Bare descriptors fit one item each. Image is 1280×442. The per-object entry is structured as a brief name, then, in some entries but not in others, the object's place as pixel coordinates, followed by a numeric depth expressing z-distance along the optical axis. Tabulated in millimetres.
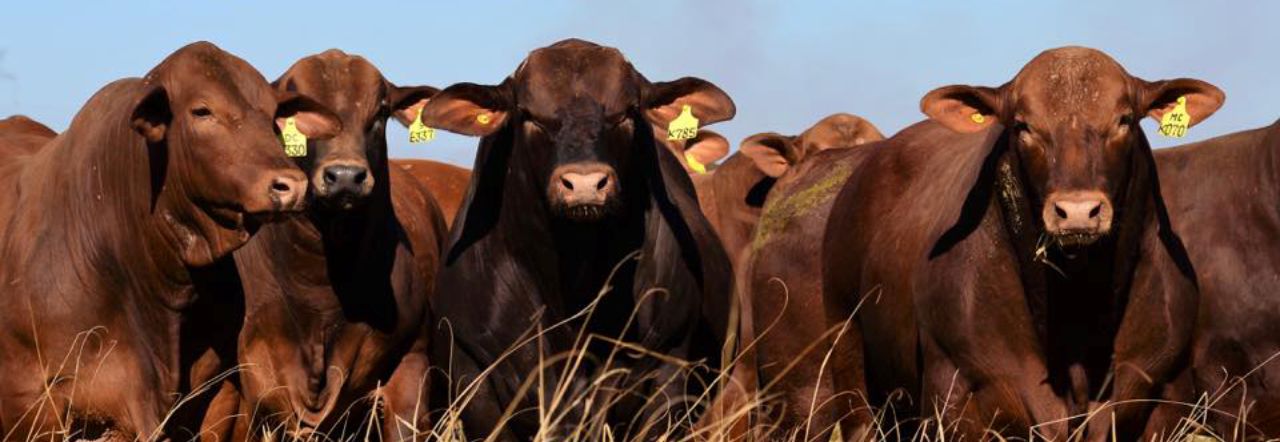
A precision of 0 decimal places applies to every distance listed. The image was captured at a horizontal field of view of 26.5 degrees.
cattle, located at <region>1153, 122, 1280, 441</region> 11414
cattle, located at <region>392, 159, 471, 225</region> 16859
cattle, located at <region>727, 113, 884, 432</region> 12695
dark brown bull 10312
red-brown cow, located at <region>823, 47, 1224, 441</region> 9703
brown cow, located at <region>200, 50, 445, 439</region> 11055
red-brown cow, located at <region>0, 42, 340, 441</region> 9391
